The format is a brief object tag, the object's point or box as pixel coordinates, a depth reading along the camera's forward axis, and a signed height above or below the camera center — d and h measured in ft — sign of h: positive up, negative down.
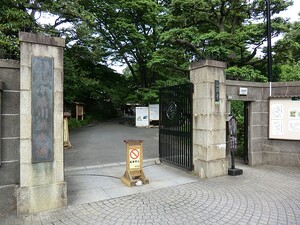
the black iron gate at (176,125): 18.89 -1.20
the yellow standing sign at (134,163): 15.81 -3.74
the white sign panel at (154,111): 57.84 +0.42
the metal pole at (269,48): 22.93 +6.88
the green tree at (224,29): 34.45 +13.95
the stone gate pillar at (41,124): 11.34 -0.63
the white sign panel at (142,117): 58.70 -1.21
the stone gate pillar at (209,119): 17.24 -0.53
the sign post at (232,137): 18.22 -2.13
